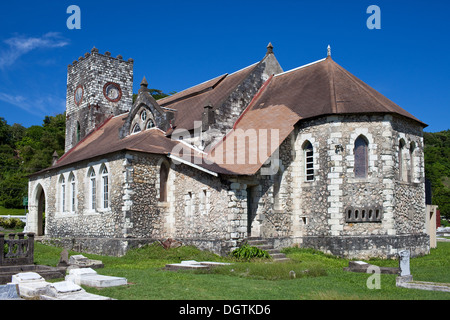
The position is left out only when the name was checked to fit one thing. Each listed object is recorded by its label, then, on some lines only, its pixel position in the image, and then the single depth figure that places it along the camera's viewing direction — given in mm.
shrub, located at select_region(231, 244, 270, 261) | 18875
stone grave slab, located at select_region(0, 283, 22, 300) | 9733
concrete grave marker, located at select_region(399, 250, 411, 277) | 12539
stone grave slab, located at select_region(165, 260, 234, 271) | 15708
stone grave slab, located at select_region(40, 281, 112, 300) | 9656
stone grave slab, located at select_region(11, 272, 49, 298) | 10258
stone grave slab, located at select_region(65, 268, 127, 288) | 11672
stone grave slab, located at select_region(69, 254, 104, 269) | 16184
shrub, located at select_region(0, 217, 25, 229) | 39250
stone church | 20500
